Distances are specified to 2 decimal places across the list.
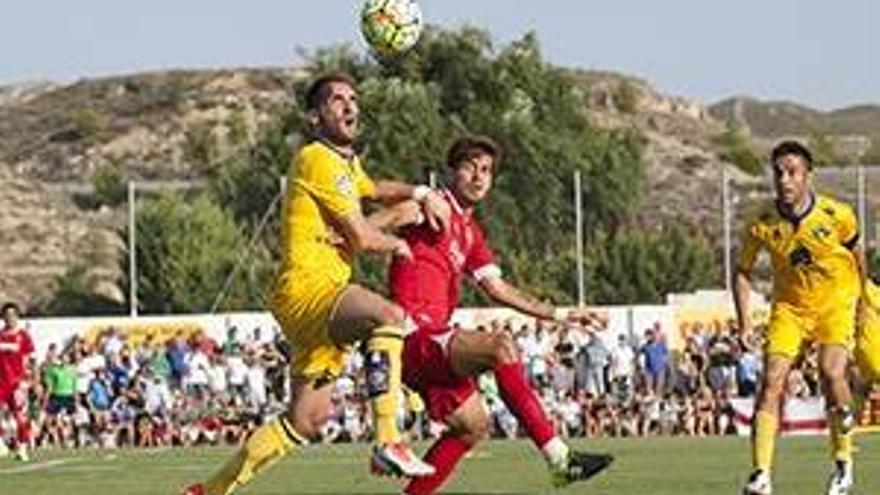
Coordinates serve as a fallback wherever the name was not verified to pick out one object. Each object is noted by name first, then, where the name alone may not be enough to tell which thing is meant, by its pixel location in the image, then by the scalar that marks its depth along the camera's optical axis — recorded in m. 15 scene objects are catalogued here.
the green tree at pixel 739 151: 139.38
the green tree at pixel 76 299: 75.12
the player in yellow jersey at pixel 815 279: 17.94
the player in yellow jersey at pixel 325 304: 14.25
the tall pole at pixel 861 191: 59.28
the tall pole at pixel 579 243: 53.55
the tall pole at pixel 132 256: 53.81
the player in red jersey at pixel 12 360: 33.41
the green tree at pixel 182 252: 73.94
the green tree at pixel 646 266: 73.56
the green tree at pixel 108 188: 109.69
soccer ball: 17.98
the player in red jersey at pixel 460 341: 15.27
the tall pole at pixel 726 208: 55.94
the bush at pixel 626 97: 160.25
